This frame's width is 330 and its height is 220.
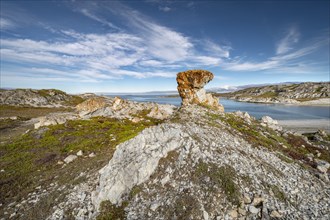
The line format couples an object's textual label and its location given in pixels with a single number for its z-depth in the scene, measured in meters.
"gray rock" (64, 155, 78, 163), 20.13
